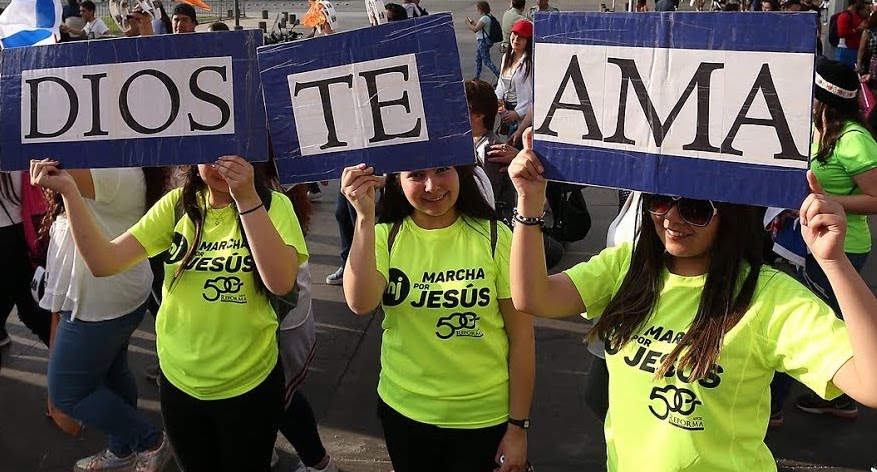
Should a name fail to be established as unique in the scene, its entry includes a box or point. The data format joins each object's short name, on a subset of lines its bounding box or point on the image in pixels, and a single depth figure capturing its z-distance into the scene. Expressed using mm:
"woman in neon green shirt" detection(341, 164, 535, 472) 2744
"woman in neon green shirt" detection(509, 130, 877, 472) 1995
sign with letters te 2414
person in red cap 7531
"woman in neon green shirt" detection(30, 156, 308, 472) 2967
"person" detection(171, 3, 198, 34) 8214
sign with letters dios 2613
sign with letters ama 1964
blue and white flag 3617
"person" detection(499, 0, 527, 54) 12287
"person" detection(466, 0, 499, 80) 14203
